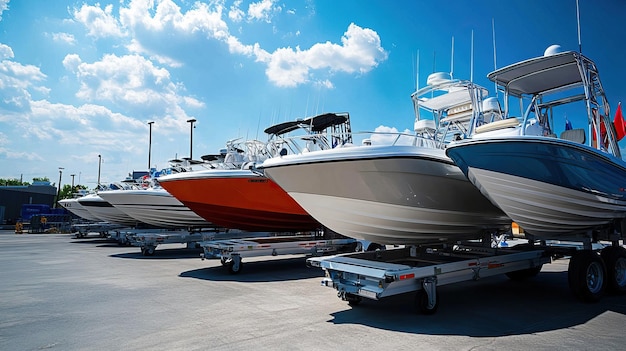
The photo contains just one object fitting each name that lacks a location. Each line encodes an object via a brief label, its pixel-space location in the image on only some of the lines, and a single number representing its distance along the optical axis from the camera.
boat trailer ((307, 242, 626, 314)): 4.89
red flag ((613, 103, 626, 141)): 7.56
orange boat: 8.34
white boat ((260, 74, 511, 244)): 5.34
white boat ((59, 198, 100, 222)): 20.64
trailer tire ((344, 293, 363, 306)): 5.46
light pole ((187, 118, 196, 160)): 30.41
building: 38.38
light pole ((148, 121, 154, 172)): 37.12
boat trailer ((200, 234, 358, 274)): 8.20
